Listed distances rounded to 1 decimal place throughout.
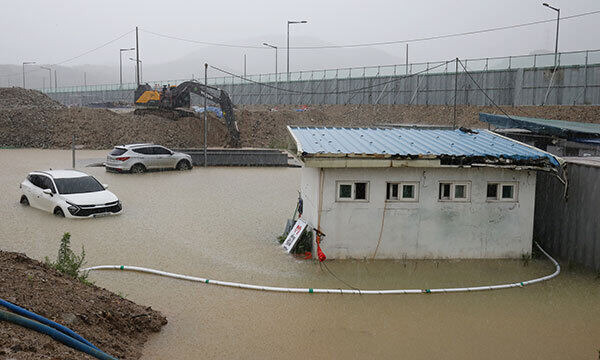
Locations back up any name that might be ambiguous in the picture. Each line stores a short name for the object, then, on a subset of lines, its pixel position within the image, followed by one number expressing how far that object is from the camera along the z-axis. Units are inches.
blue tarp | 1894.6
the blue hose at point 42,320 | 282.4
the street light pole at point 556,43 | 1659.2
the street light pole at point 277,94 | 2765.7
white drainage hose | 472.1
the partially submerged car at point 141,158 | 1154.7
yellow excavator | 1644.9
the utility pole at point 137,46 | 2219.2
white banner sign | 579.8
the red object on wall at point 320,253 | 552.7
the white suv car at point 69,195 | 724.0
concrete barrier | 1390.3
